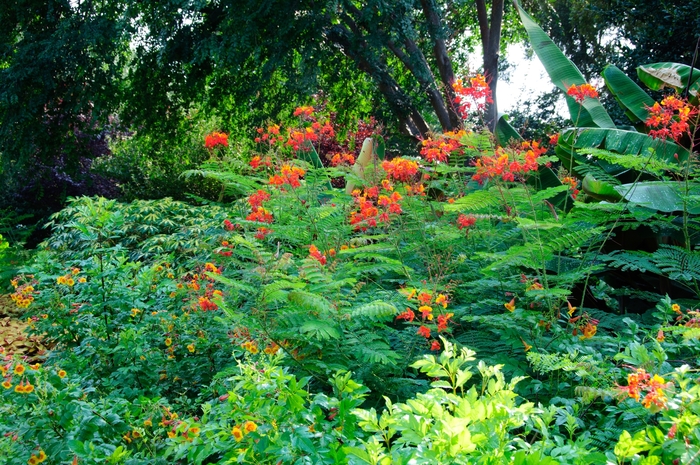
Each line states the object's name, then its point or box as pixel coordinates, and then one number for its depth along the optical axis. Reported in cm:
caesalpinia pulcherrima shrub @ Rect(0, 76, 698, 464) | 174
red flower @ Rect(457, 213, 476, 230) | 320
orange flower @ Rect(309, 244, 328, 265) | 288
